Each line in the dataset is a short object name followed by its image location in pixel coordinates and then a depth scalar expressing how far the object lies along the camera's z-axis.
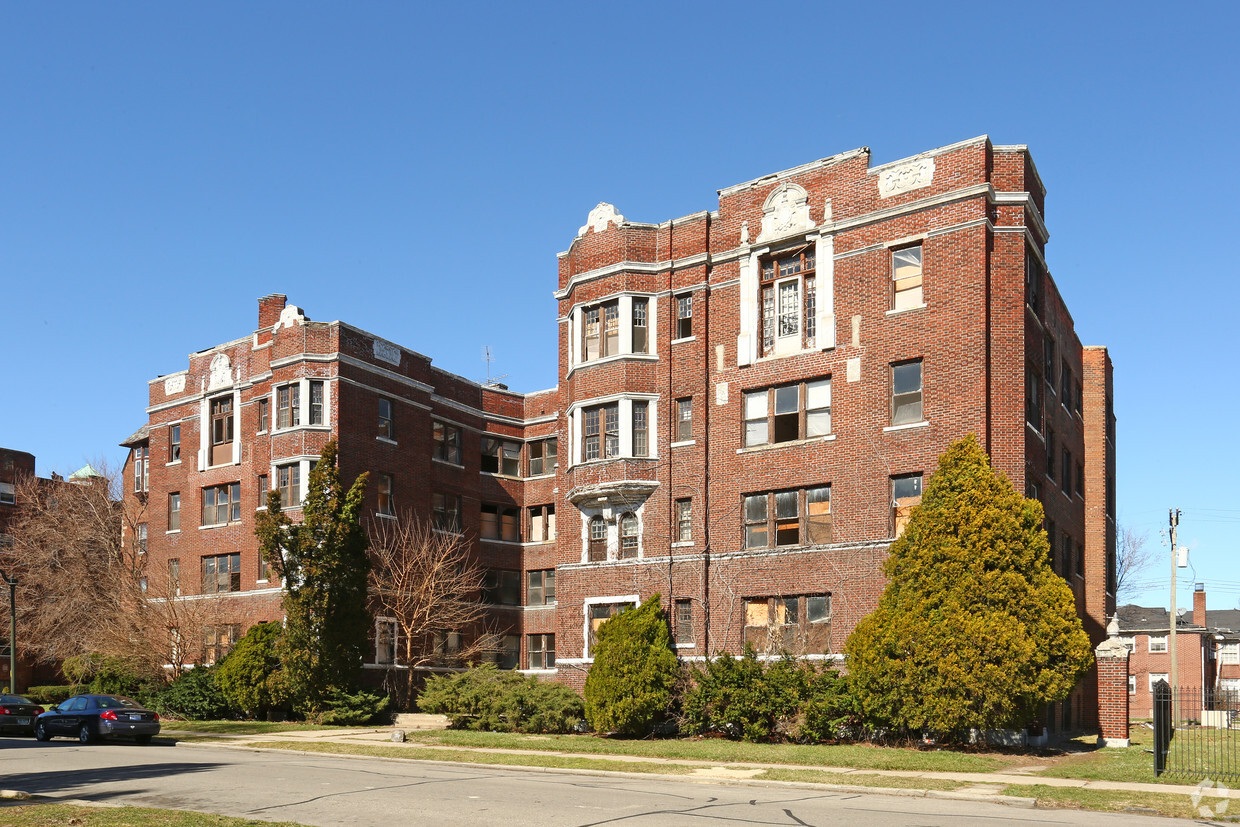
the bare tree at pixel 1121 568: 73.81
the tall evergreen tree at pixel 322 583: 35.88
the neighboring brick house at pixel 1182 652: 66.69
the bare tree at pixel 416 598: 40.91
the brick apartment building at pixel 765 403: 30.39
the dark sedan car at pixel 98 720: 30.14
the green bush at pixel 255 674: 37.22
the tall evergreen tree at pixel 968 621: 25.45
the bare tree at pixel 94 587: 41.19
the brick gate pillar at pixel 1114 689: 28.25
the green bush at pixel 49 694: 52.16
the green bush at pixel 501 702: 31.41
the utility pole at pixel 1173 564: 41.41
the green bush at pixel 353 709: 35.69
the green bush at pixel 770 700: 27.91
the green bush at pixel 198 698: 38.84
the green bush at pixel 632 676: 30.27
